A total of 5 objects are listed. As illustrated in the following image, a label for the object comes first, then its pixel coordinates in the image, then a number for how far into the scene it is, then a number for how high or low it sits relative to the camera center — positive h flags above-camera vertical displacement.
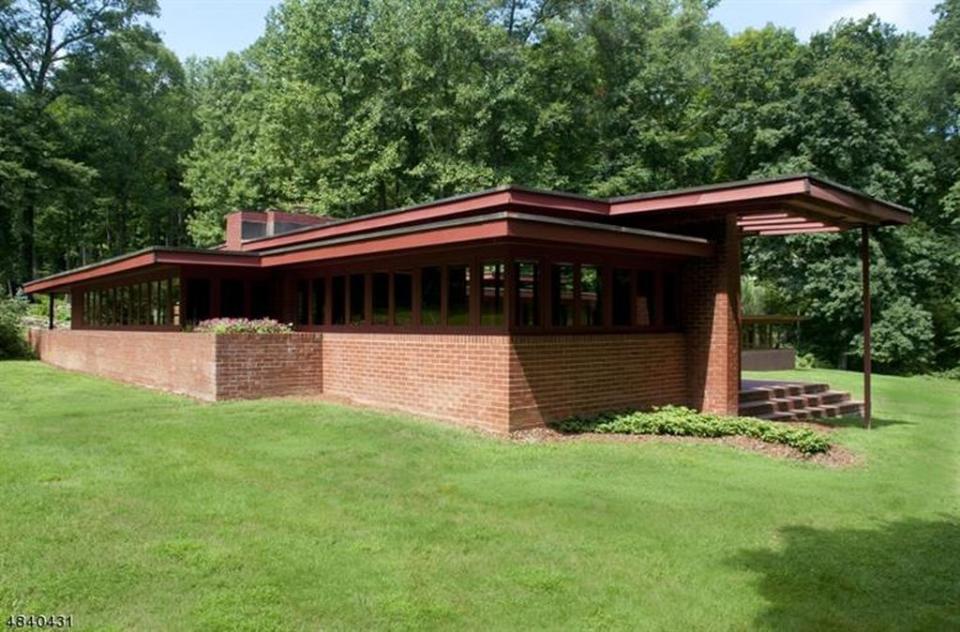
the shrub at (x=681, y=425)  10.34 -1.51
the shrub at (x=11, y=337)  24.72 -0.52
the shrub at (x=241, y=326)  13.14 -0.11
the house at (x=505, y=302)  10.43 +0.27
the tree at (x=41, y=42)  37.28 +14.15
